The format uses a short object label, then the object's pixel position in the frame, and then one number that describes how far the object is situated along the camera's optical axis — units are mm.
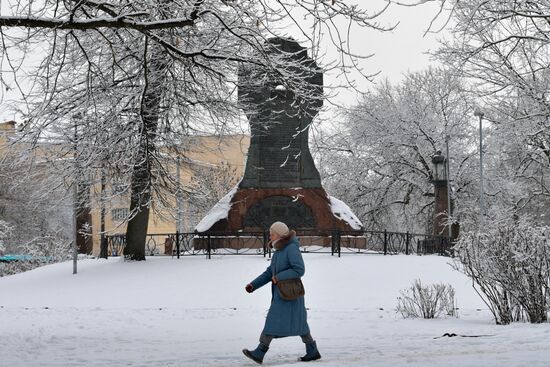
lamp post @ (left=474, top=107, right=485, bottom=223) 32372
